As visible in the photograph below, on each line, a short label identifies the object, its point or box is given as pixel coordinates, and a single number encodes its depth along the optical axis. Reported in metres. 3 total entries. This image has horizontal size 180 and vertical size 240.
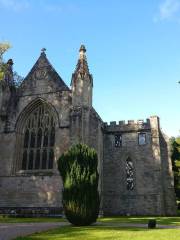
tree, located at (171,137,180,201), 33.47
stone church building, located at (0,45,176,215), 24.38
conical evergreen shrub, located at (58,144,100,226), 15.08
